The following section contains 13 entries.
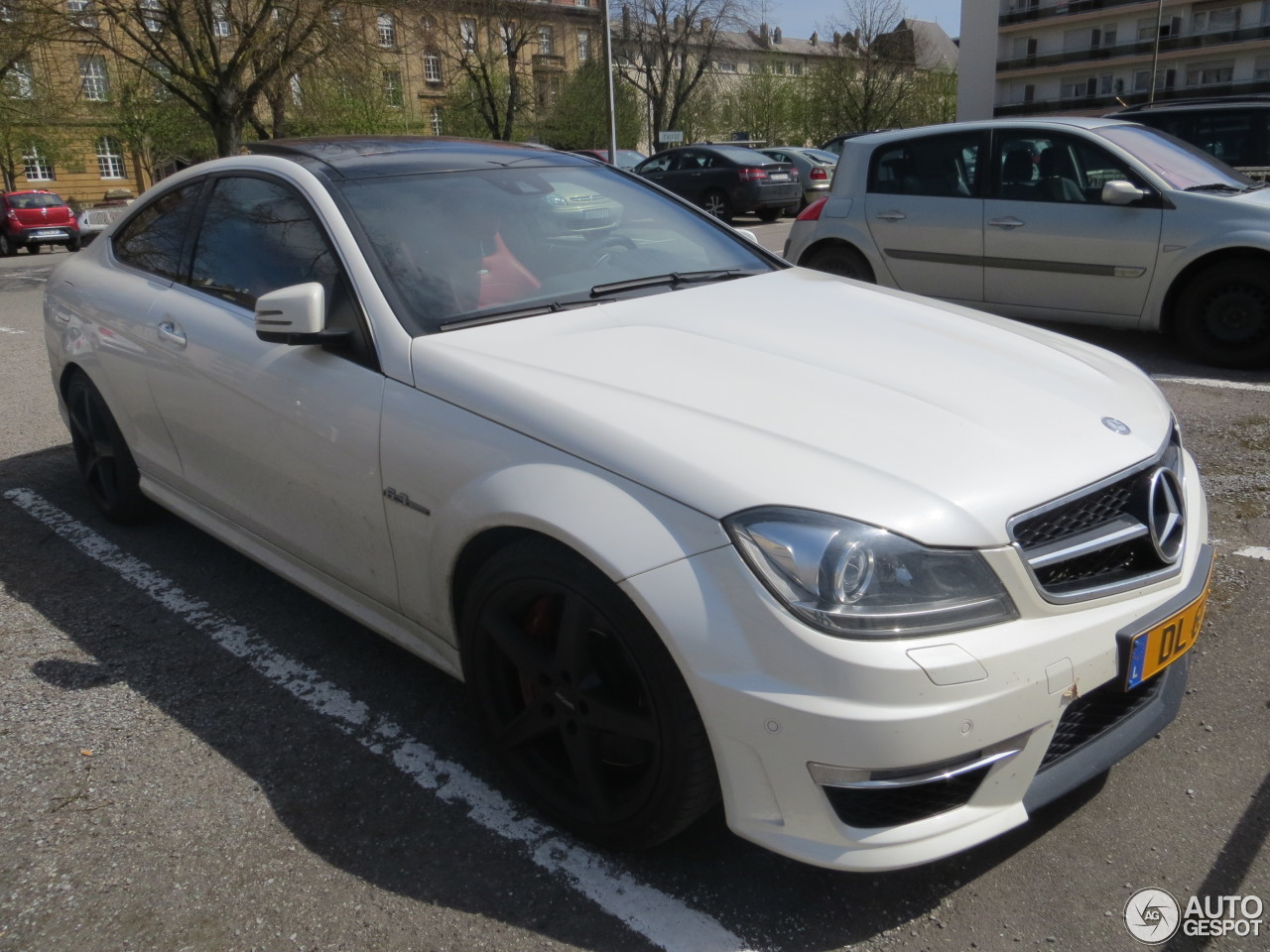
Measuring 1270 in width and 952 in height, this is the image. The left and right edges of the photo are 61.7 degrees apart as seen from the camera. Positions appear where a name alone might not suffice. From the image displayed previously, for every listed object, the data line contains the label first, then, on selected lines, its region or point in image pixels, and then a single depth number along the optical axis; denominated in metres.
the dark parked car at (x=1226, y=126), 9.11
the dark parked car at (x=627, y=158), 24.34
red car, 24.58
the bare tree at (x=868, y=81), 60.78
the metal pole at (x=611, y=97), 26.92
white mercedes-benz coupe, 1.94
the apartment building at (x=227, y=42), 21.71
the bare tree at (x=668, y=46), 55.53
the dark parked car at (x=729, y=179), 19.75
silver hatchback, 6.42
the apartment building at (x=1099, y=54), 58.72
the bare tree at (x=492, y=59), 43.50
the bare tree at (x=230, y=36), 19.84
